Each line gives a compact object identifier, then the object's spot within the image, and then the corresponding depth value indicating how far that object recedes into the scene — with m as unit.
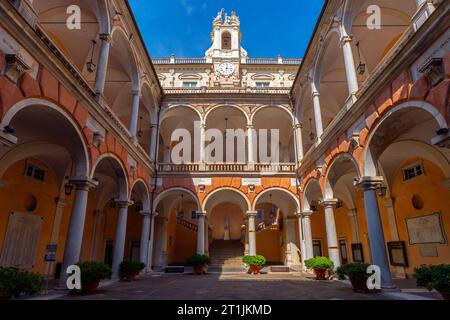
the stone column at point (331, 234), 12.02
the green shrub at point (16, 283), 5.32
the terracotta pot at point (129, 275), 11.73
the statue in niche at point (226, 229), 25.97
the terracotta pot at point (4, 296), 5.26
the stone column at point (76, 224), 8.23
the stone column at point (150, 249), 15.54
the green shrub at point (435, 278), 5.33
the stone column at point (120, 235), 12.05
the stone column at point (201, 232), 16.03
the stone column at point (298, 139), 16.93
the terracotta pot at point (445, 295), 5.39
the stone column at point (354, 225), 15.97
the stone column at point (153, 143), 16.98
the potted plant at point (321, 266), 11.67
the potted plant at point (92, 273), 7.89
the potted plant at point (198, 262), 15.02
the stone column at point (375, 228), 8.04
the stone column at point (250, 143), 17.59
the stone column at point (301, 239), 15.62
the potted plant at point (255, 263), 14.97
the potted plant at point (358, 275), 8.03
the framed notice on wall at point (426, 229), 10.41
